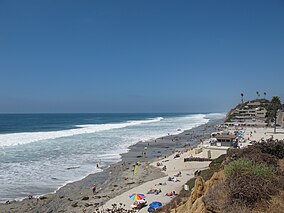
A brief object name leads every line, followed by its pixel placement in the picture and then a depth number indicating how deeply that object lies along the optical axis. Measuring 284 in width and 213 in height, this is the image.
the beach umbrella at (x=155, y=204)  15.44
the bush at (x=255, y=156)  10.65
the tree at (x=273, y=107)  77.81
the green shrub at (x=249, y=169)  8.72
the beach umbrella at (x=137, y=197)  17.26
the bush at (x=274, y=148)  12.70
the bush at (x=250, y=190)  7.90
